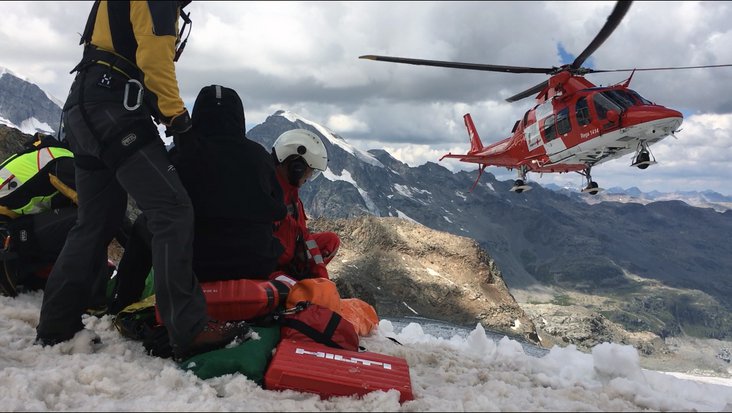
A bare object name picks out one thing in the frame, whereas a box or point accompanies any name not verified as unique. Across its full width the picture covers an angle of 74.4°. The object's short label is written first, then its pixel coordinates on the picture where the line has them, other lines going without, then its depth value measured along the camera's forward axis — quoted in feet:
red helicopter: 62.80
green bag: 11.23
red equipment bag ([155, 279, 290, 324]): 13.50
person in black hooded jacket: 13.32
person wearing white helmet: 19.15
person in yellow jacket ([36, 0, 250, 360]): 11.80
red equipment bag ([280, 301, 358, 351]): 13.26
